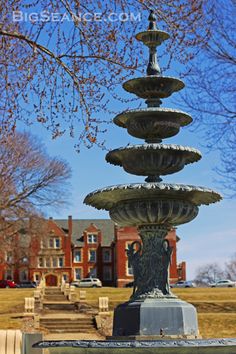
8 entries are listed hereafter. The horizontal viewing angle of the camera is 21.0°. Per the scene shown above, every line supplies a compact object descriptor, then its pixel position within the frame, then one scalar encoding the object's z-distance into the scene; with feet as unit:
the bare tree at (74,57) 41.14
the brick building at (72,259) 290.35
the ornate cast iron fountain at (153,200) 31.78
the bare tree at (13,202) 155.22
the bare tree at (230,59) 82.49
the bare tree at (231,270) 474.94
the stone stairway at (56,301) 120.06
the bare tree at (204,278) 479.17
